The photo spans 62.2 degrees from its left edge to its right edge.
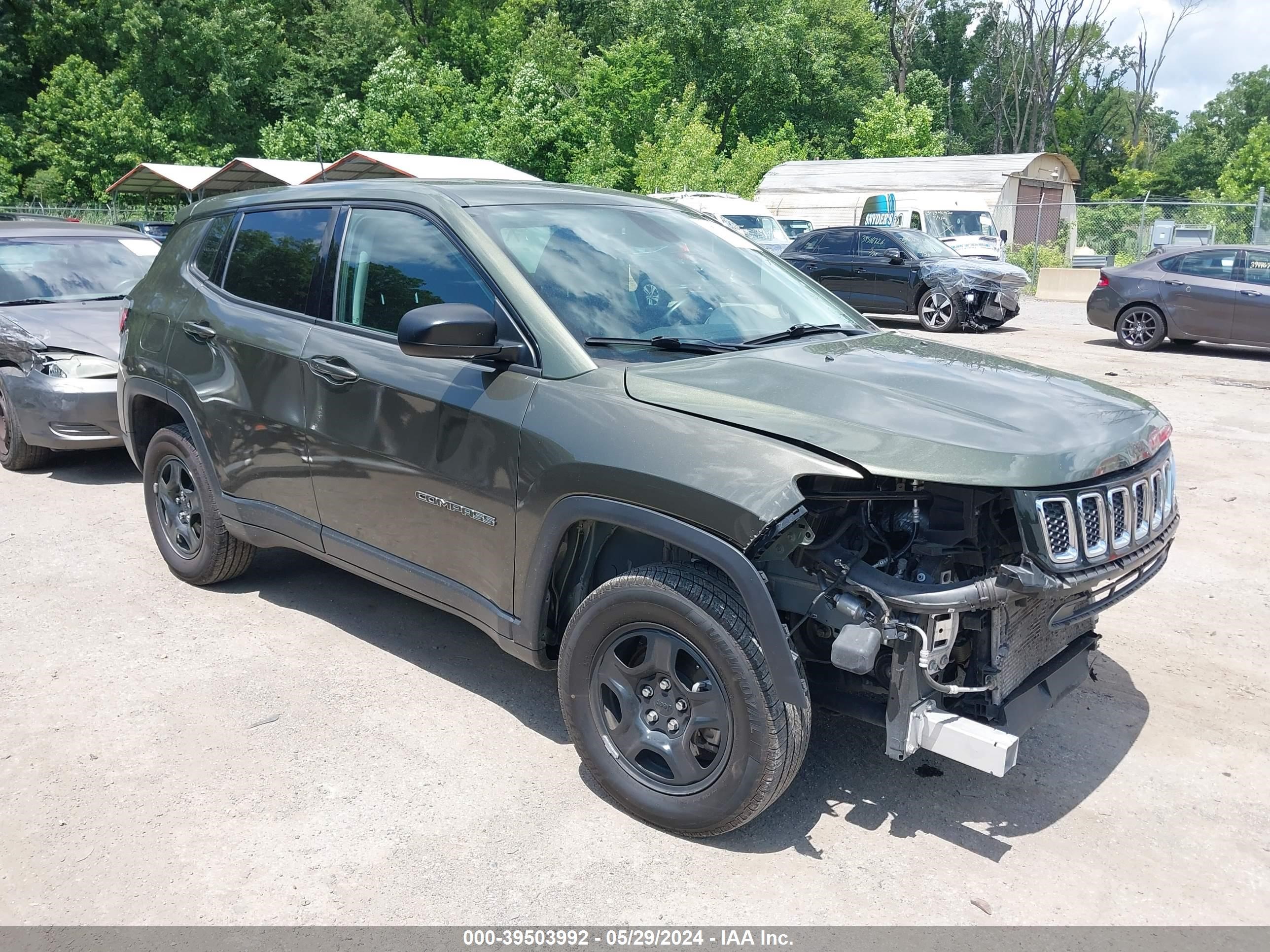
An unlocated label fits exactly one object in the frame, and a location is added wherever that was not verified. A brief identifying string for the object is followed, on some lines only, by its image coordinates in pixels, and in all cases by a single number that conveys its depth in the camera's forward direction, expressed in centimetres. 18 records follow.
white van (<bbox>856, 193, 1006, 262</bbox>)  2255
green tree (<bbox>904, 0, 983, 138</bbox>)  6719
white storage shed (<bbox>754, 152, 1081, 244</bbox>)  3206
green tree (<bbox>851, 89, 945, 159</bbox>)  4306
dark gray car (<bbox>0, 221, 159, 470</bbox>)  725
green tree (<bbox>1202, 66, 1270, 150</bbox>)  7669
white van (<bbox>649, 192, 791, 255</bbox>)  2339
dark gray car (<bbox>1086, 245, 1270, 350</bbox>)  1390
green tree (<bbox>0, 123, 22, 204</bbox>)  4041
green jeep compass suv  295
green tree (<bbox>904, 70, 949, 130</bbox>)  5906
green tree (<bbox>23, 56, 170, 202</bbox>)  4100
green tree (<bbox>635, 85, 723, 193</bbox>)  3512
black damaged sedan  1669
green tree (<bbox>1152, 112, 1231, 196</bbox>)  6550
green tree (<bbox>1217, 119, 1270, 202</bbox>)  4872
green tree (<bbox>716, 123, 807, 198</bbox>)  3728
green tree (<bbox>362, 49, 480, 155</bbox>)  3966
